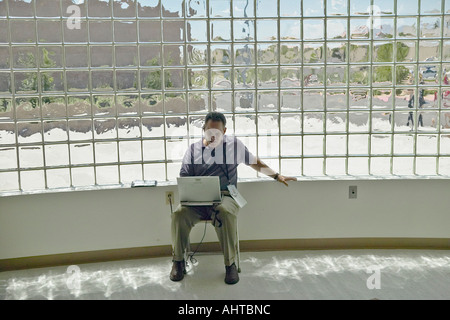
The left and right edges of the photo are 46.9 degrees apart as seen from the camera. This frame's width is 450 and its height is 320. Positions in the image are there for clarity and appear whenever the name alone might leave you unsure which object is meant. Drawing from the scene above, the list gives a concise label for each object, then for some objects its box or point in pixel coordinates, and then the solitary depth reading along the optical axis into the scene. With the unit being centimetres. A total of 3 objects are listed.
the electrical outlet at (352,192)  394
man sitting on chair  347
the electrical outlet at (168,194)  386
